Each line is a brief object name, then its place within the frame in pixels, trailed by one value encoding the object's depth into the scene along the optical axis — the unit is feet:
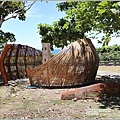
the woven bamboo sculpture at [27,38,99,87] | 30.50
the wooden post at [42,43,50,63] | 39.18
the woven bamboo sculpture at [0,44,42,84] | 36.93
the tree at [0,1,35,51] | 38.75
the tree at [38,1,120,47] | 16.93
